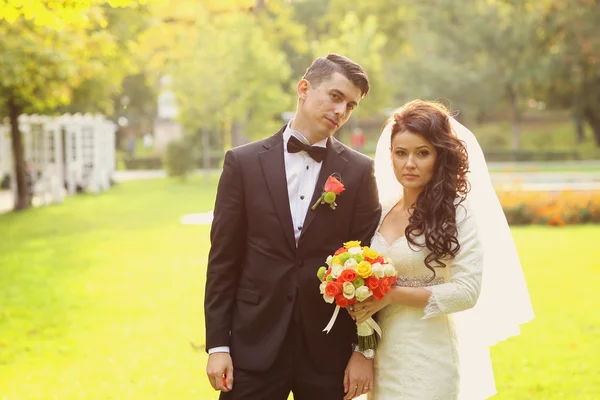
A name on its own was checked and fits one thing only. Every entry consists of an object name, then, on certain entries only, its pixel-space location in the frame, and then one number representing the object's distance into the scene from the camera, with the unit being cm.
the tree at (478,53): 4506
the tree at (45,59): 1639
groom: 355
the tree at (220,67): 3372
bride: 354
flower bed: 1806
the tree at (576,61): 3080
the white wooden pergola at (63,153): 2744
